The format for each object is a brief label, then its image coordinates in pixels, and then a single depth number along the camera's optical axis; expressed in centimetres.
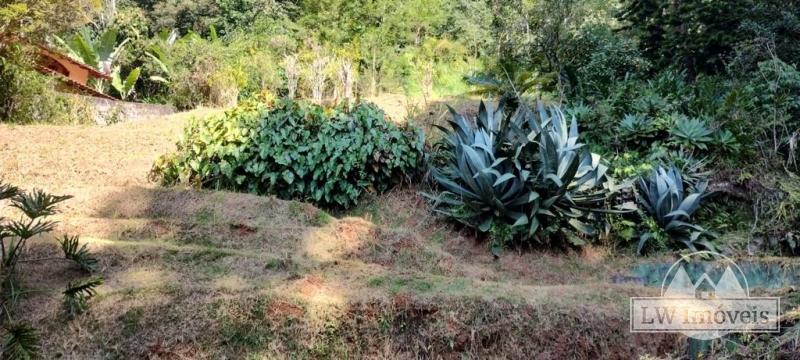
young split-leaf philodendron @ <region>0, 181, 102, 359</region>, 254
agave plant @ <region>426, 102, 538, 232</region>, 493
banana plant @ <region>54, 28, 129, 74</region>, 1264
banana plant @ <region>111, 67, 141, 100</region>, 1295
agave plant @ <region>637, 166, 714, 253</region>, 515
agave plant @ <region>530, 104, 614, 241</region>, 486
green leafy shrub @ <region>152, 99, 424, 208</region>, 555
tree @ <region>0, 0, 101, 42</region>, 734
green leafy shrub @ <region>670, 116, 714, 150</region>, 626
